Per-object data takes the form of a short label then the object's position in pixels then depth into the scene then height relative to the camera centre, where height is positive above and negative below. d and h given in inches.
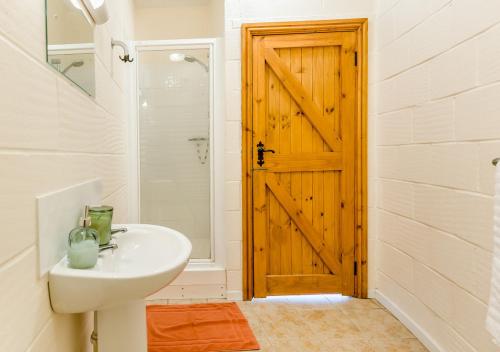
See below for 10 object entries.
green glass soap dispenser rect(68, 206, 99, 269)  42.1 -10.9
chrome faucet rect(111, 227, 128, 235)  57.8 -11.8
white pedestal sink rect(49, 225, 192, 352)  38.1 -14.9
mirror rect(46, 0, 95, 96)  43.0 +18.4
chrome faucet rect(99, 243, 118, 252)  51.8 -13.2
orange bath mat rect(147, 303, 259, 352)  76.2 -41.8
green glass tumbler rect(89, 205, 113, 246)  52.7 -9.3
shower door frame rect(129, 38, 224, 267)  104.4 +10.5
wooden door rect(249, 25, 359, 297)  100.7 +0.5
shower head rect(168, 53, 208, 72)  105.5 +33.6
